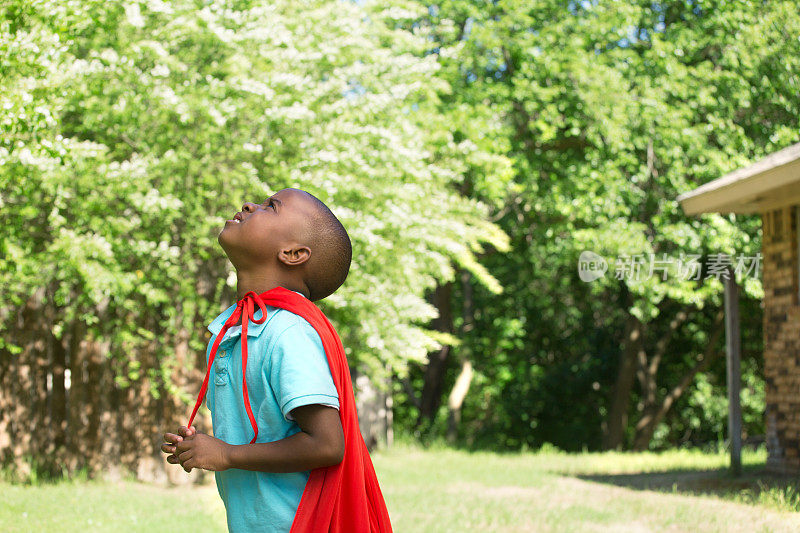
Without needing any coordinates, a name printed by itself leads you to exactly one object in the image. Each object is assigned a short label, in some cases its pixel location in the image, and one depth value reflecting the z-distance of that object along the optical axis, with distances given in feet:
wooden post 32.86
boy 6.62
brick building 30.48
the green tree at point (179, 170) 22.43
